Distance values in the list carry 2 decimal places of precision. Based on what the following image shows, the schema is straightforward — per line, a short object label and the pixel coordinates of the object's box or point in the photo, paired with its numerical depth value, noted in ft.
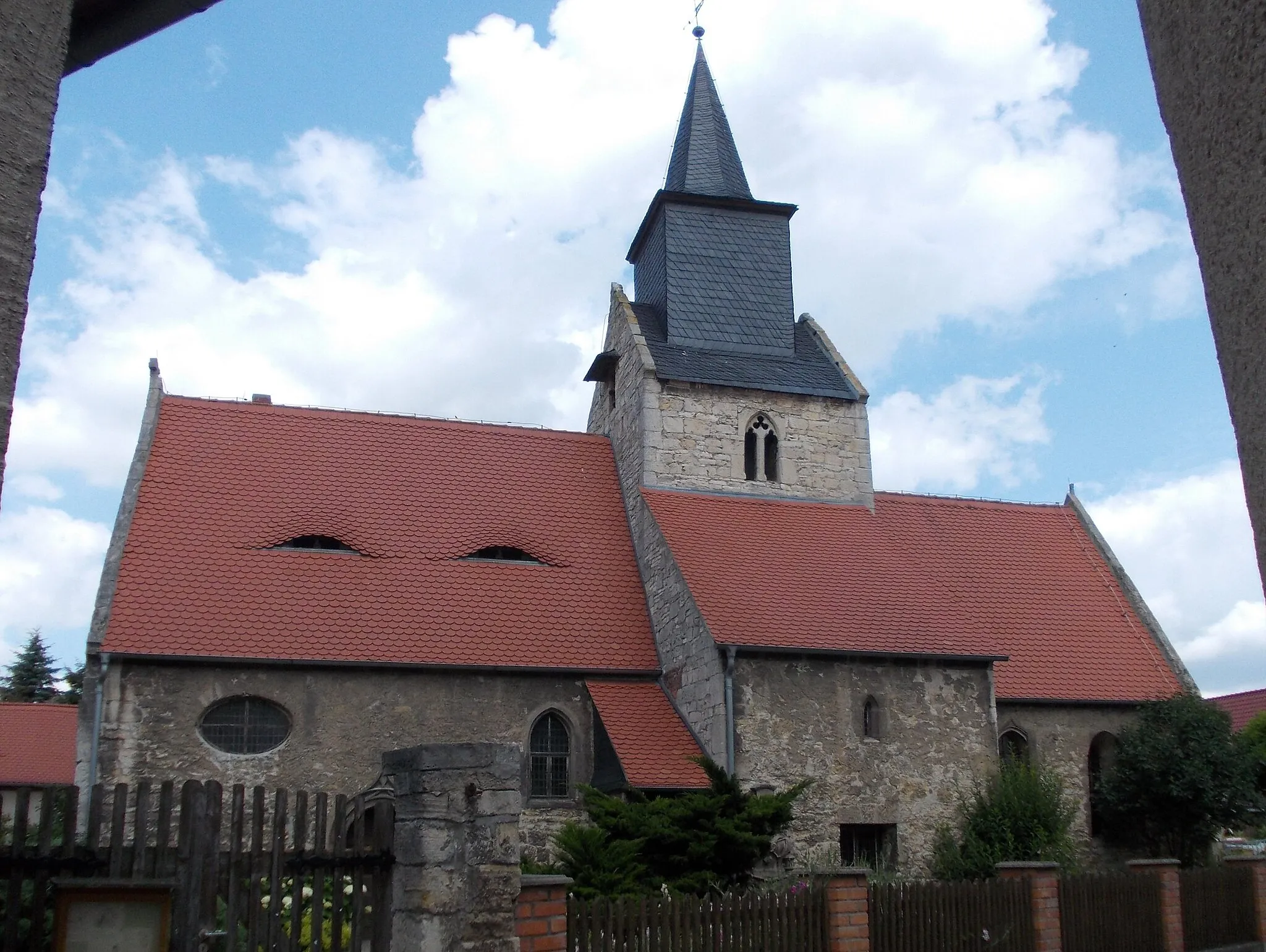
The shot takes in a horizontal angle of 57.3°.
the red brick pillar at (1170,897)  43.47
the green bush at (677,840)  34.71
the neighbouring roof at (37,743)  83.46
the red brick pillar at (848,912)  32.63
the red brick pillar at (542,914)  22.90
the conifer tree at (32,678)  147.02
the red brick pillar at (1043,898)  38.17
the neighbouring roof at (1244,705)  106.32
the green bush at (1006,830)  48.96
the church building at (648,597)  49.32
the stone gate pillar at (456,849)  20.20
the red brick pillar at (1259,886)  48.11
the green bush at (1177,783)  55.06
